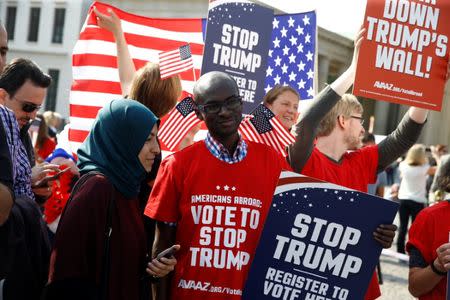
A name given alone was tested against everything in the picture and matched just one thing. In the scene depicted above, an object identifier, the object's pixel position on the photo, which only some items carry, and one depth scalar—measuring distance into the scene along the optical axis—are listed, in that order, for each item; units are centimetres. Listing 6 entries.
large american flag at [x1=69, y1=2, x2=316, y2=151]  505
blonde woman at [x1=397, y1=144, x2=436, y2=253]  1152
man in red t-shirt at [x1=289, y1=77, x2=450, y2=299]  379
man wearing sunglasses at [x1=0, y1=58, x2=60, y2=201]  361
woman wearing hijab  283
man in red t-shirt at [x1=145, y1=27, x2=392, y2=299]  296
